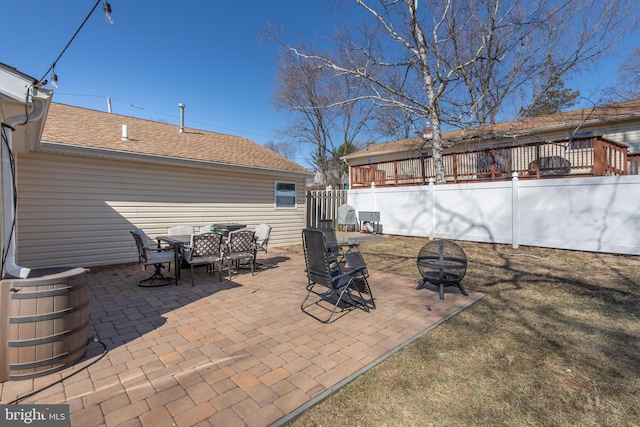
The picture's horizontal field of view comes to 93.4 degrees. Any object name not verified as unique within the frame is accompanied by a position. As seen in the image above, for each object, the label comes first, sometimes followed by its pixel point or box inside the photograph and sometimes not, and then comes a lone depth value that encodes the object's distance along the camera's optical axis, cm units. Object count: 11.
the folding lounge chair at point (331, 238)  614
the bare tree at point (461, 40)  1159
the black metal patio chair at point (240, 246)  589
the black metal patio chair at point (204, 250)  534
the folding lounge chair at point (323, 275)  382
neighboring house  918
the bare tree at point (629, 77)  1285
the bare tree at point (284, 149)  3378
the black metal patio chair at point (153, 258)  531
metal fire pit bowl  462
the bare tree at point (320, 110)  2242
